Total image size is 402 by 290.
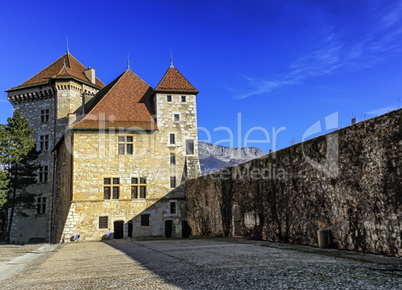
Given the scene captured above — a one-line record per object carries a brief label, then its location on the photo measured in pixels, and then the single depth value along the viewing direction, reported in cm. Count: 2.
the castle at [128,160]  2550
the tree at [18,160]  3262
